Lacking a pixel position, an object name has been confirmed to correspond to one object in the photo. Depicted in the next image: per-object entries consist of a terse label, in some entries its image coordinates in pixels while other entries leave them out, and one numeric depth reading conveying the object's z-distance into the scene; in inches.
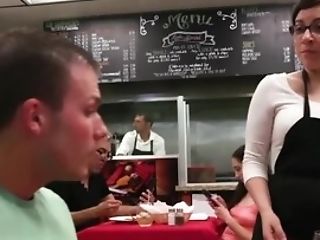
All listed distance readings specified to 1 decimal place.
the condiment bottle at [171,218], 84.5
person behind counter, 152.2
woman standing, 40.5
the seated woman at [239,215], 81.5
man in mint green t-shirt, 21.5
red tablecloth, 77.2
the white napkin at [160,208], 87.7
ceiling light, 138.0
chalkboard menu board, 145.6
